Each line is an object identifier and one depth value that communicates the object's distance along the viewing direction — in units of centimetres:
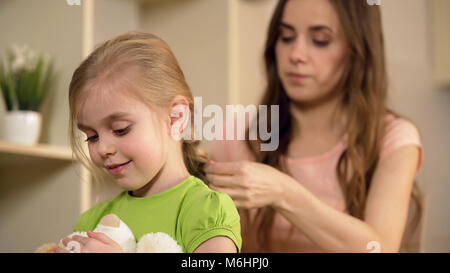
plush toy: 135
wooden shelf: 163
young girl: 134
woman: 162
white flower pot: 169
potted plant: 166
